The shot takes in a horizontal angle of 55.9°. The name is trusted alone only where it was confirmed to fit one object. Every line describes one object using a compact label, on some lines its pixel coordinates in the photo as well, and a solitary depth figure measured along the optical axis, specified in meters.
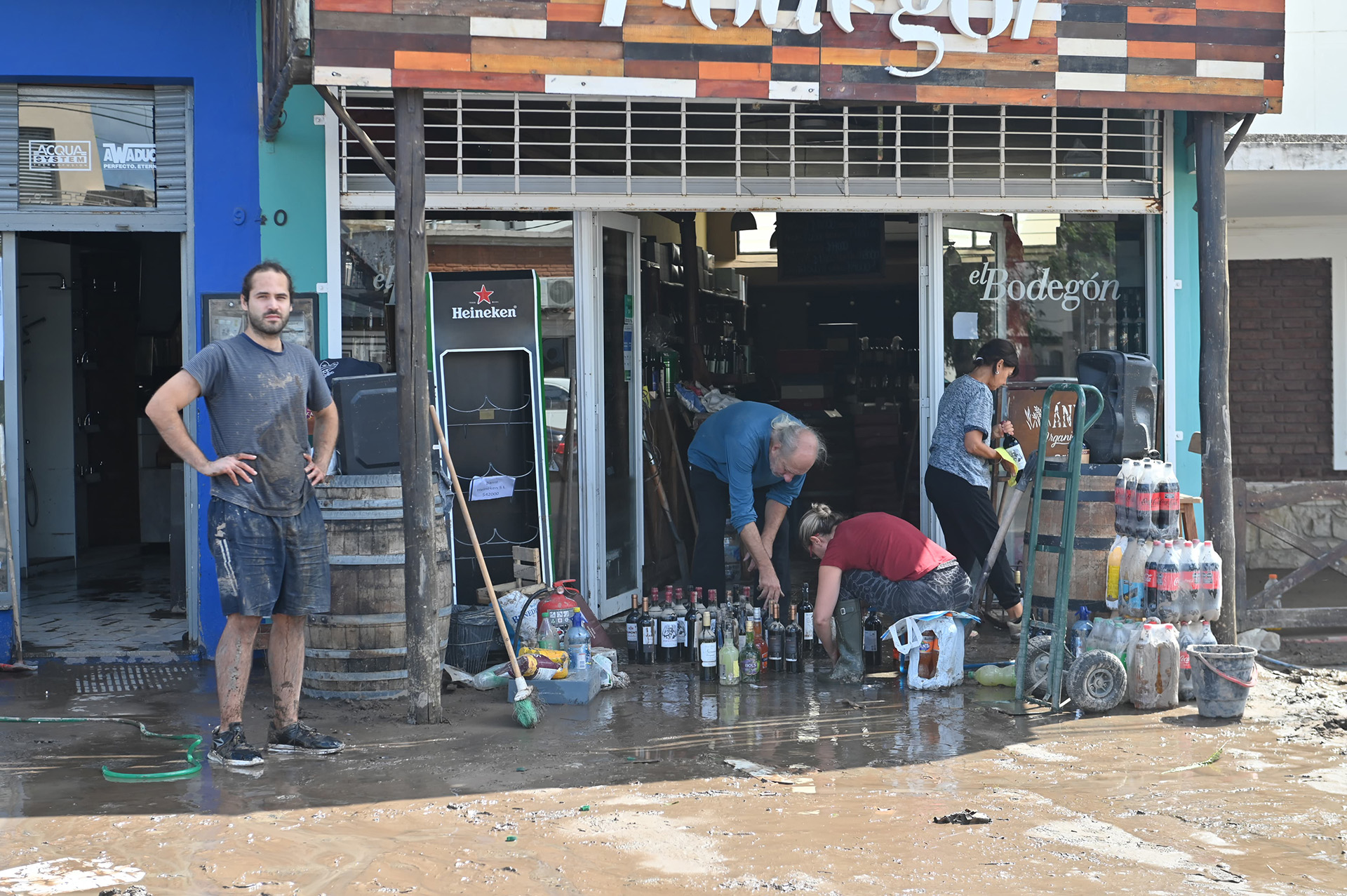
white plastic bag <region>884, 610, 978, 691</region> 6.47
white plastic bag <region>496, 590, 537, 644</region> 6.74
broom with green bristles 5.77
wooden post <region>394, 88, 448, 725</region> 5.82
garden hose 4.95
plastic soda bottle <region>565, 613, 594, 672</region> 6.38
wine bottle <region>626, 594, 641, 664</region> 7.12
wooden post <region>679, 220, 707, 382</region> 10.20
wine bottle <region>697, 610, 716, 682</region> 6.70
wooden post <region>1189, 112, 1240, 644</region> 6.60
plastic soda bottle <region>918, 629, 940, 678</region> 6.49
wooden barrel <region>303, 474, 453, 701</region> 6.14
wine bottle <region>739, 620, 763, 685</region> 6.75
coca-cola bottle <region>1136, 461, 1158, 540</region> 6.16
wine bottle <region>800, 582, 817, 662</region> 7.15
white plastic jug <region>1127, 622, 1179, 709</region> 6.04
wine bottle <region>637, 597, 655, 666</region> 7.11
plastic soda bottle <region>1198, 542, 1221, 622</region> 6.16
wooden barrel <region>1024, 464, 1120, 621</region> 6.59
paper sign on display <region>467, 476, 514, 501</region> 7.47
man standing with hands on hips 5.12
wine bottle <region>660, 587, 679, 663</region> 7.09
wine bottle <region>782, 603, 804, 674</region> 6.86
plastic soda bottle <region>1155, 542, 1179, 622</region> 6.11
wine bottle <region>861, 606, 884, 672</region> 6.89
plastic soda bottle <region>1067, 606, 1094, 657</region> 6.30
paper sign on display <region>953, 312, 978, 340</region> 8.23
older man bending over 6.93
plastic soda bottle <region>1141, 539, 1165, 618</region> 6.14
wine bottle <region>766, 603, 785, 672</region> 6.91
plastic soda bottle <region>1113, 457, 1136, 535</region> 6.31
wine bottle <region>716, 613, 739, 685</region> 6.62
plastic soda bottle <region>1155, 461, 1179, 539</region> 6.17
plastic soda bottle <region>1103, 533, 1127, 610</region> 6.33
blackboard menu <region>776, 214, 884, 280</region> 11.44
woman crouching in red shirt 6.51
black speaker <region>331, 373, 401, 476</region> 6.32
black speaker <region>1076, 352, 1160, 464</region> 6.70
